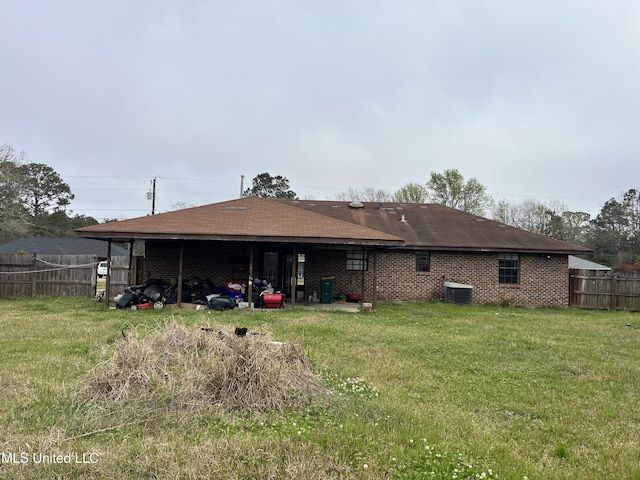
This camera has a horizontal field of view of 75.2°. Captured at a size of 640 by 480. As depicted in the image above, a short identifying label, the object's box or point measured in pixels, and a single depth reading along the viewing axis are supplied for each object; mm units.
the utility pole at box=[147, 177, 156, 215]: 33244
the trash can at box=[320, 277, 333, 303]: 14586
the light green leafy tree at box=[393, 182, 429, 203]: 43219
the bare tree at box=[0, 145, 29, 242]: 28594
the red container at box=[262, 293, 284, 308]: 12789
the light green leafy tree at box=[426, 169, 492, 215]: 43594
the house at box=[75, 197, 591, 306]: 15414
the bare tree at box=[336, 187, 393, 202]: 47156
